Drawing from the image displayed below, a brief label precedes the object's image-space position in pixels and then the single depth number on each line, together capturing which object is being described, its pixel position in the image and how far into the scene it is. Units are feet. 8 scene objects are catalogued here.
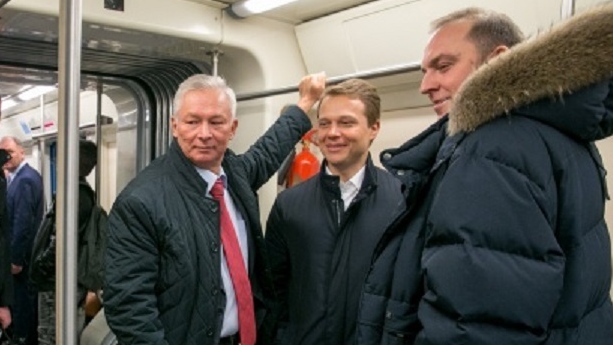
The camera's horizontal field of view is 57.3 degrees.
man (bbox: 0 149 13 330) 10.24
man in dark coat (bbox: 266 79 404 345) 6.78
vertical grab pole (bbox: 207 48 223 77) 10.74
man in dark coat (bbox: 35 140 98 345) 11.50
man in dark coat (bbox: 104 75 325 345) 5.79
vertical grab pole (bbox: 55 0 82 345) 4.60
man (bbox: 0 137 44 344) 15.99
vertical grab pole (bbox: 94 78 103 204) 15.18
